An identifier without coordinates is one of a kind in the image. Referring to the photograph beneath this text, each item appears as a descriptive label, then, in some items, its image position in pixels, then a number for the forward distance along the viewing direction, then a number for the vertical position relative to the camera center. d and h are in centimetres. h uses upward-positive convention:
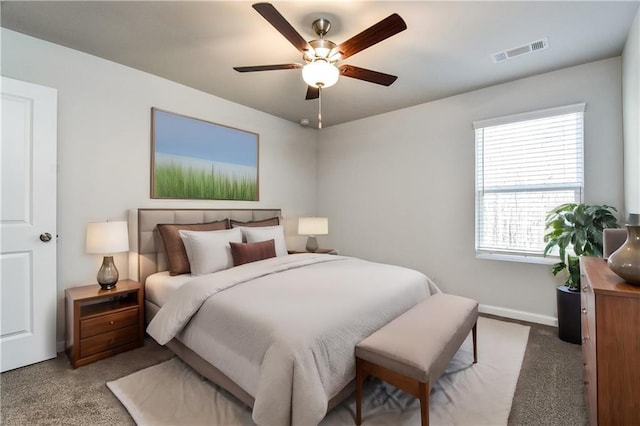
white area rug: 173 -122
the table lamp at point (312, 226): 418 -18
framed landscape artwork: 320 +66
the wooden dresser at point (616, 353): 122 -60
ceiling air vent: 250 +147
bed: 144 -67
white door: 223 -9
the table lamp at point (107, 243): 247 -26
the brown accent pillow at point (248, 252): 293 -40
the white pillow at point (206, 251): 276 -37
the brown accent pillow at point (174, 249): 282 -36
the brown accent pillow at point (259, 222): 364 -12
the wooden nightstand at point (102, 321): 229 -90
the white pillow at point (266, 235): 331 -25
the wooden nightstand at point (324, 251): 426 -56
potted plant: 261 -26
